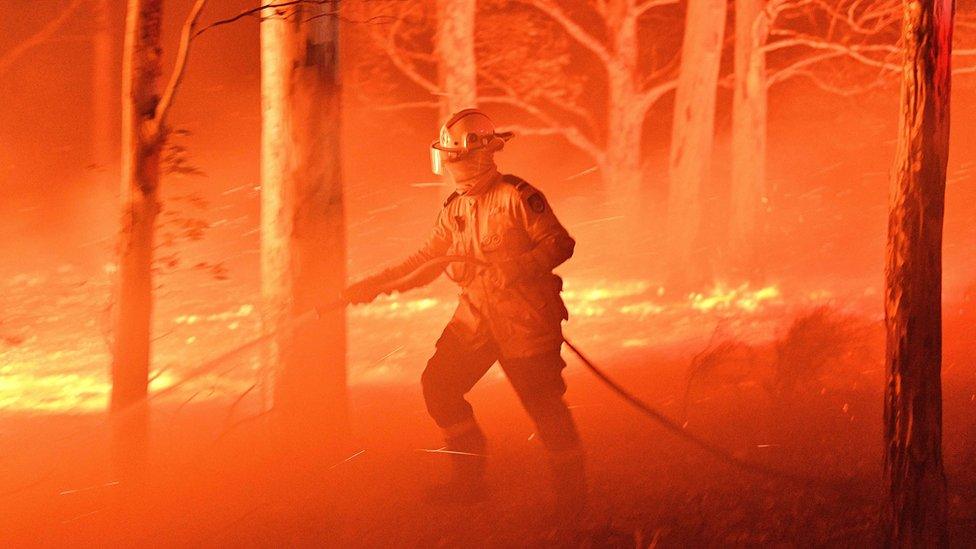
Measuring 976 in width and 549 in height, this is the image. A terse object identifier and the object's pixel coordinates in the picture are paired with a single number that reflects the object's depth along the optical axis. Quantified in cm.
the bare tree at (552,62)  1875
